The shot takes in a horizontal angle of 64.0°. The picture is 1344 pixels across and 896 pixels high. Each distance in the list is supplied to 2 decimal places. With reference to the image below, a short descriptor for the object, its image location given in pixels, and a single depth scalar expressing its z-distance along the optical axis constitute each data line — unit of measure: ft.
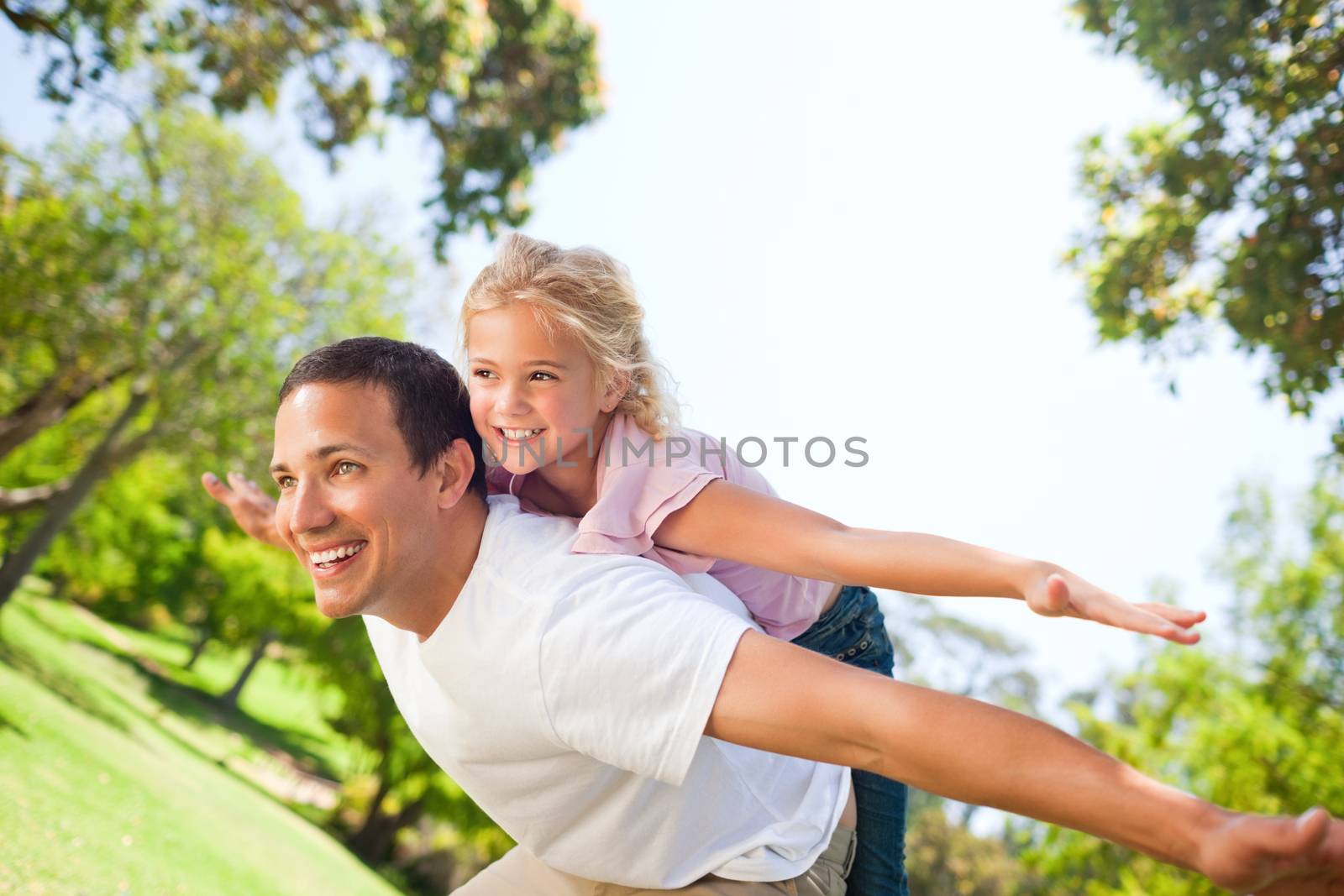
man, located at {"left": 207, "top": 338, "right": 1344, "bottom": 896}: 5.06
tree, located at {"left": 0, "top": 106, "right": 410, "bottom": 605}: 43.01
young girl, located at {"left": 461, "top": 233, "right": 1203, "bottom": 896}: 7.57
